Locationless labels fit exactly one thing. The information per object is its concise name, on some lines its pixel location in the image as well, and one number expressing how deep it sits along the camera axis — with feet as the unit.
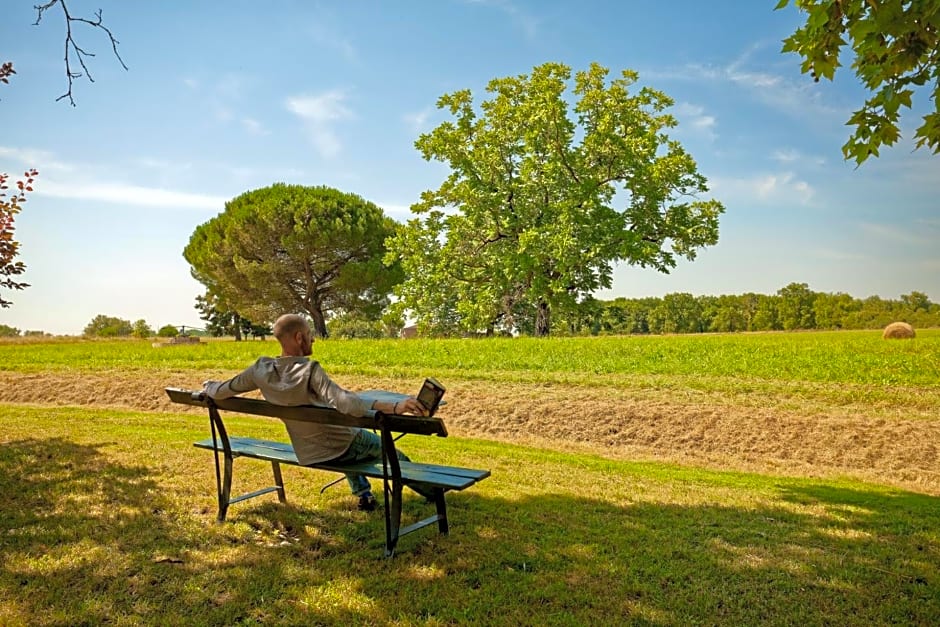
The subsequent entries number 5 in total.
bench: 12.10
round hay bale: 62.94
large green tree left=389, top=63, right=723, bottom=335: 76.28
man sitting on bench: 12.49
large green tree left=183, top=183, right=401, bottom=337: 119.65
